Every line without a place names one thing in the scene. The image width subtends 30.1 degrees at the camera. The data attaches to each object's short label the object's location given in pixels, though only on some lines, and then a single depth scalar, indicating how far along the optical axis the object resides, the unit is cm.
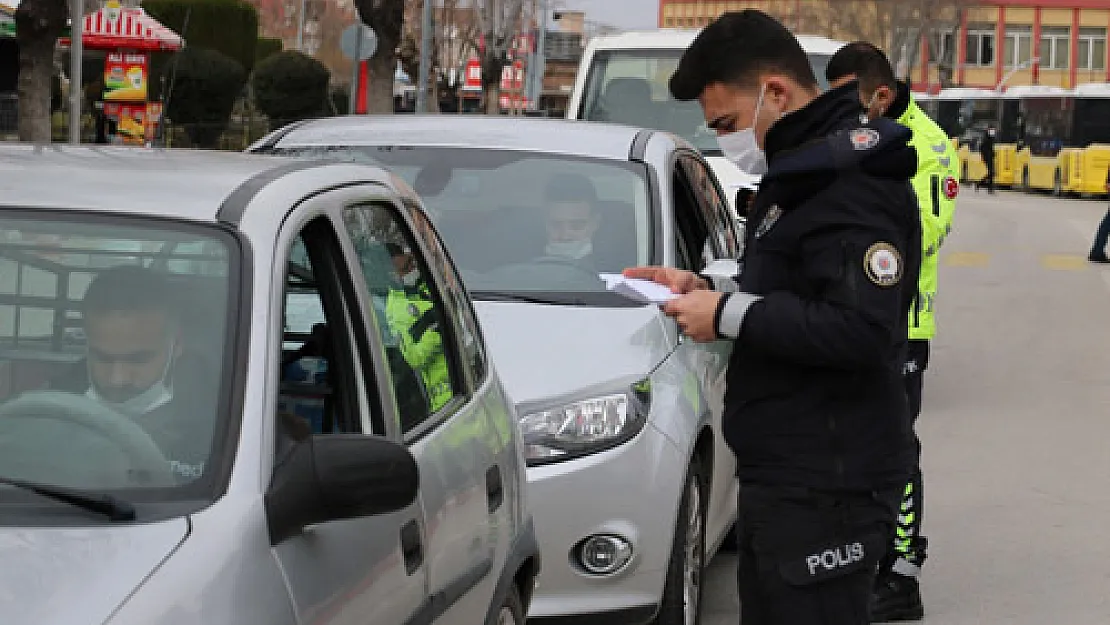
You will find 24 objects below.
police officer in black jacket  416
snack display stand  3042
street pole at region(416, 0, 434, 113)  3884
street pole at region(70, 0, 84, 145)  1922
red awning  3164
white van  1633
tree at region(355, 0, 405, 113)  3644
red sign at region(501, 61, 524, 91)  7322
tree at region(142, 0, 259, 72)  4618
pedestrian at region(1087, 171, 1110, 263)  2772
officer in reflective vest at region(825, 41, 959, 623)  713
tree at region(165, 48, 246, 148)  4091
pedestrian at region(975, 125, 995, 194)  5788
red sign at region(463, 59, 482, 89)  6519
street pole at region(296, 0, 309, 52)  8560
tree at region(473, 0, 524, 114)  6412
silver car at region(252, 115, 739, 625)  595
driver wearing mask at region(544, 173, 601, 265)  730
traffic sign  2733
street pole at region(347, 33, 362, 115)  2744
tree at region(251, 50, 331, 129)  5002
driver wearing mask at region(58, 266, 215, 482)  337
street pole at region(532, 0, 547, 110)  6191
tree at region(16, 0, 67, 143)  2289
